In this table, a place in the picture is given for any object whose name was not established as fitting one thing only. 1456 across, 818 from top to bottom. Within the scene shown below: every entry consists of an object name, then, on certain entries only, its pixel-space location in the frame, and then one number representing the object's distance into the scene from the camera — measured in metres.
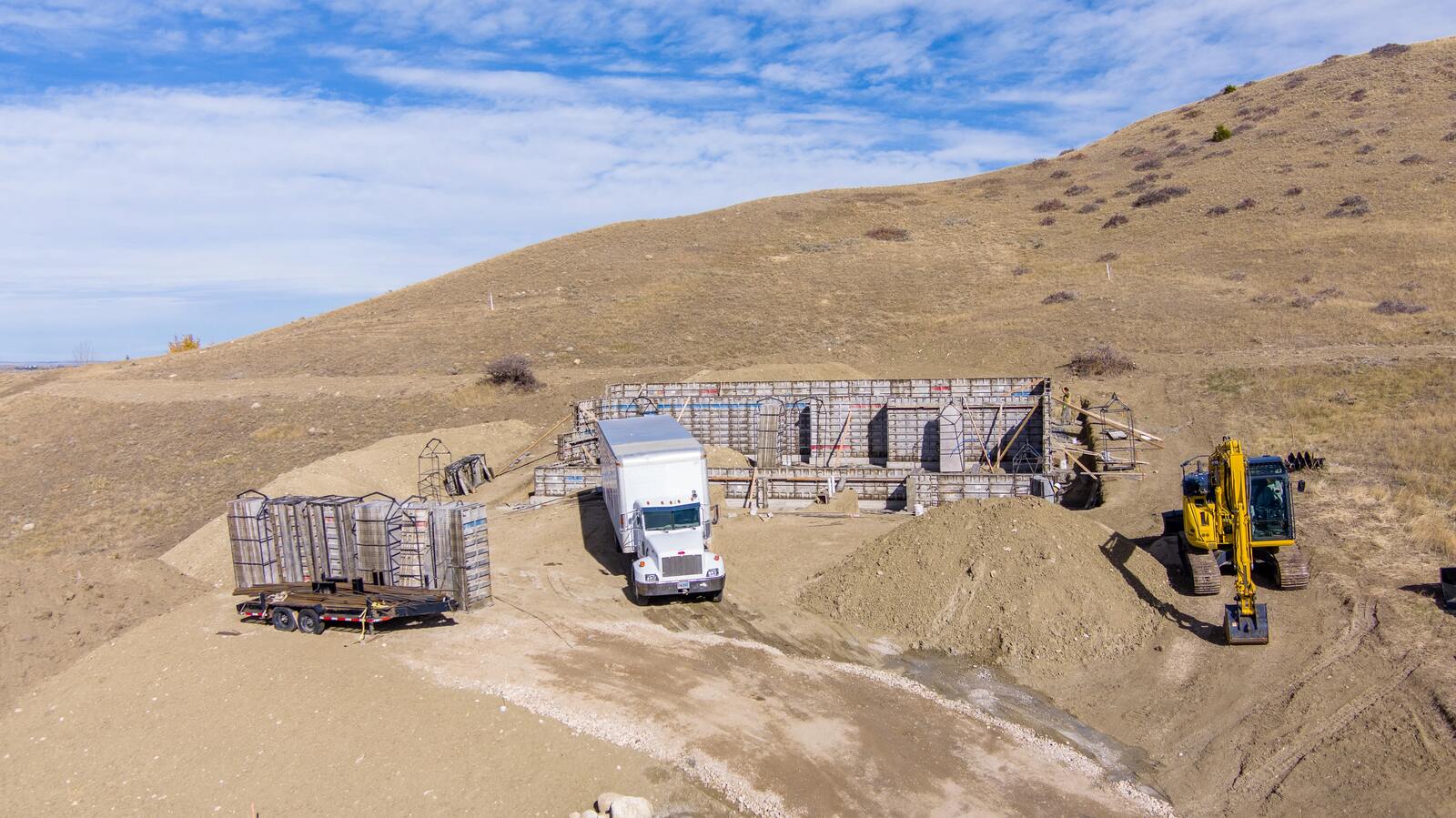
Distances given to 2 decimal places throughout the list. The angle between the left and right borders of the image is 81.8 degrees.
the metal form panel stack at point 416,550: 15.07
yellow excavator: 15.52
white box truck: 16.77
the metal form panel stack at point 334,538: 14.83
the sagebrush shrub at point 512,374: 40.19
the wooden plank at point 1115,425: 28.13
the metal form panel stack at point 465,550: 15.06
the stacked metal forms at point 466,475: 27.31
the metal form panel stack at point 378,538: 14.81
